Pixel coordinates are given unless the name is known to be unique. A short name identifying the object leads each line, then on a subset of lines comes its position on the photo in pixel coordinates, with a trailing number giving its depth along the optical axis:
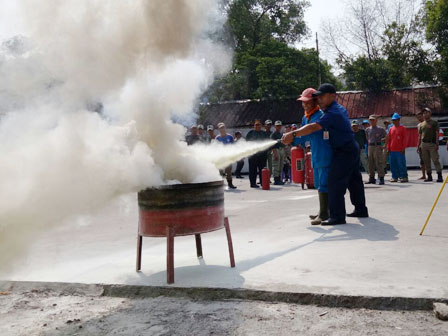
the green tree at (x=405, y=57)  27.48
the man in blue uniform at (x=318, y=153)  6.84
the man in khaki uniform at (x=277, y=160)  15.30
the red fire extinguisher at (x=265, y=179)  13.42
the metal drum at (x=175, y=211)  4.42
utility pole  29.09
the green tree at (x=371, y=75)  27.22
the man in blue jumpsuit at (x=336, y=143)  6.68
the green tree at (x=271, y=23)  33.22
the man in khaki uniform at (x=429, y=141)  13.62
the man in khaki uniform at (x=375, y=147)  13.84
